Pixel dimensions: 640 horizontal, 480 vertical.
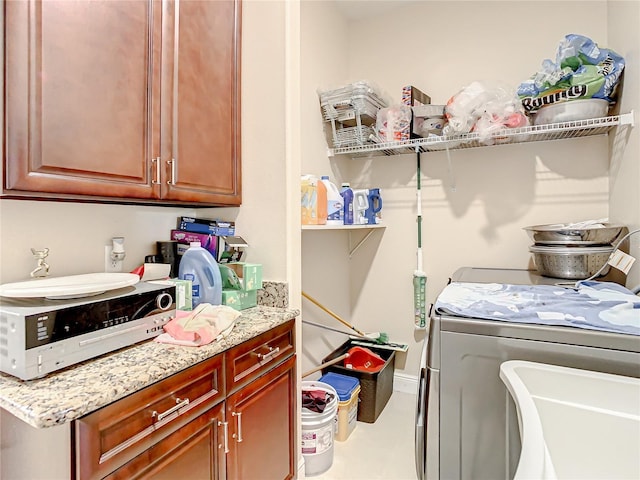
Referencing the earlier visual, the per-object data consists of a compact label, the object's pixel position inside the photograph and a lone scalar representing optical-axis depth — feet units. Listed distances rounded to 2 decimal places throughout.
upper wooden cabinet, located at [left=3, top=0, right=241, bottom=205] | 3.20
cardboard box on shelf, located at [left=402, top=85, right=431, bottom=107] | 7.59
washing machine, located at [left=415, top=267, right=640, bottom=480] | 3.73
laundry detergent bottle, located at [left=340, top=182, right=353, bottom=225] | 7.13
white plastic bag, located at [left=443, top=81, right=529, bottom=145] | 6.58
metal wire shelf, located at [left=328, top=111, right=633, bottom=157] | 5.91
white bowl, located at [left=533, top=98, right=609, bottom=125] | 5.84
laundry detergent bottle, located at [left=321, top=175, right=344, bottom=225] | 6.75
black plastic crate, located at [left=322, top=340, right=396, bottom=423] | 7.40
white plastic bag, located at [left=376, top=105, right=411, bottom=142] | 7.56
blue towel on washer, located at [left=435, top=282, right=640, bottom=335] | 3.75
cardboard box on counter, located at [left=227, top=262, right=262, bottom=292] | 5.07
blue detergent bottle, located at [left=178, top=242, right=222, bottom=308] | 4.75
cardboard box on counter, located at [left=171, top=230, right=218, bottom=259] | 5.20
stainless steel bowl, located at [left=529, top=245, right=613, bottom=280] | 5.58
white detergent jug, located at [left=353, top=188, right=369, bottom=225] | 7.50
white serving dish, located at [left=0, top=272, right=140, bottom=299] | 3.02
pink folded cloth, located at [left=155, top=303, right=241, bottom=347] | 3.78
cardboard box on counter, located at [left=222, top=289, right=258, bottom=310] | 4.90
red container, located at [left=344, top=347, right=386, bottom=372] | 8.24
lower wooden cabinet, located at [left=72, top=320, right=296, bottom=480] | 2.83
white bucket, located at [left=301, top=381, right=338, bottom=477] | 5.84
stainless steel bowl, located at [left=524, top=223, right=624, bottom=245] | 5.47
